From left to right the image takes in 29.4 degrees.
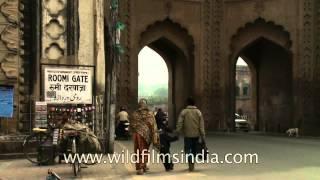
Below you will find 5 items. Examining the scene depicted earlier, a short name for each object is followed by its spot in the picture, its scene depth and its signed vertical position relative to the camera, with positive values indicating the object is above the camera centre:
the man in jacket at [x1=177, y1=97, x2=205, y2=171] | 11.30 -0.53
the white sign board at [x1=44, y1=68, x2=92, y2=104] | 13.46 +0.33
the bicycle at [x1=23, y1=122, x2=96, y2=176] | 10.43 -0.86
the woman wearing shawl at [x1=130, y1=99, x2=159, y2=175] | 10.86 -0.59
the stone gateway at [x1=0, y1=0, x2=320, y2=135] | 28.61 +2.48
